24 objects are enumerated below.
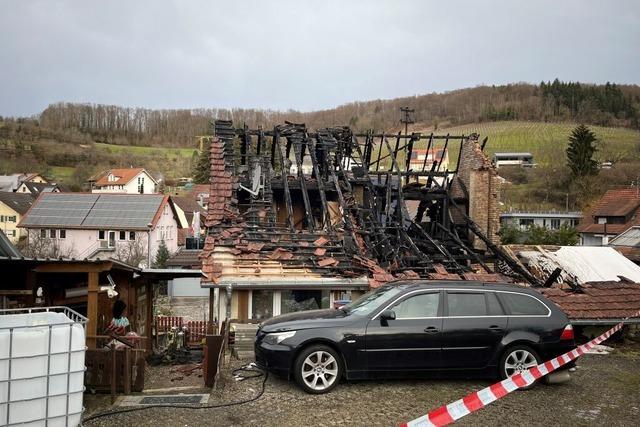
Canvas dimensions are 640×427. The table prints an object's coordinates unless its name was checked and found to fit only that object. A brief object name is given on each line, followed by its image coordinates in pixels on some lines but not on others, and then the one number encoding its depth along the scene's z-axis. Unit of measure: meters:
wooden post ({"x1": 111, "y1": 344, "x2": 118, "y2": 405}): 8.68
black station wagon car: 7.16
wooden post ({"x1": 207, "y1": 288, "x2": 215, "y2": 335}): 12.50
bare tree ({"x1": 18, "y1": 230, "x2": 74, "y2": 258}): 40.13
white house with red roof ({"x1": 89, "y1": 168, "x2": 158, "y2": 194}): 74.88
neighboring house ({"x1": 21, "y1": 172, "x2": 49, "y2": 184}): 76.63
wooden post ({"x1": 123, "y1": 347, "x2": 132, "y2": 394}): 9.20
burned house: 11.88
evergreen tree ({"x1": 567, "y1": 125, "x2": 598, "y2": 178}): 61.09
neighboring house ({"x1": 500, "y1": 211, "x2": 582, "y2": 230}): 54.66
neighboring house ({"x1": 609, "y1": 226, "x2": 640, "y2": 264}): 29.48
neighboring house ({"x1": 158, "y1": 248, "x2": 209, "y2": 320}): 29.84
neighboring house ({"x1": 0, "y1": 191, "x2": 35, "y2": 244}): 57.97
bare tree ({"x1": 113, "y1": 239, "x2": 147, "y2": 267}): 39.94
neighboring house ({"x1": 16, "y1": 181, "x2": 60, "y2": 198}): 70.75
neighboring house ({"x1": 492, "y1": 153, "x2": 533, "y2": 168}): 79.42
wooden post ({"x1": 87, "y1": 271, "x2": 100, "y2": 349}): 10.29
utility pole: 23.40
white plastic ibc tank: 5.41
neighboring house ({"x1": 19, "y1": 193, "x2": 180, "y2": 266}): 42.09
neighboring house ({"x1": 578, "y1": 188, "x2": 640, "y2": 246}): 47.12
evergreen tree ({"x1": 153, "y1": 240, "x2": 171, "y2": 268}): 38.49
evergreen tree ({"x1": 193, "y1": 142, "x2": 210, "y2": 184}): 73.01
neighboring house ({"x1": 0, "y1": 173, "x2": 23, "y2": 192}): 74.50
